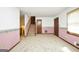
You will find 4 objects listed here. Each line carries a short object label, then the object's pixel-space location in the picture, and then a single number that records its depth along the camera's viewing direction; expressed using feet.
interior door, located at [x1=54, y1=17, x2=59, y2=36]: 20.48
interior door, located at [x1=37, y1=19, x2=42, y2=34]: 24.64
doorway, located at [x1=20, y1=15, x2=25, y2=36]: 20.56
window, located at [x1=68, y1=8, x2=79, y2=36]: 9.67
